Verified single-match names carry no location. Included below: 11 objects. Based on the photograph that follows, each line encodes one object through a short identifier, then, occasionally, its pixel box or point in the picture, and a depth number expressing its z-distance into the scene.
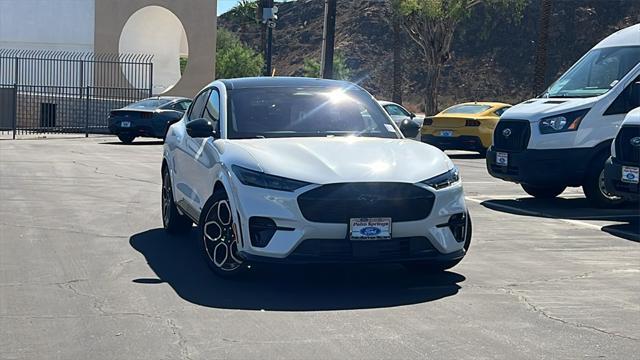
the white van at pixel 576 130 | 12.75
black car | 26.34
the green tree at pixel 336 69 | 63.97
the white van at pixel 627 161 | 10.87
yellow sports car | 22.16
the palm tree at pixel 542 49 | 35.00
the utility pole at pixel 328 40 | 31.84
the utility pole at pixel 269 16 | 30.70
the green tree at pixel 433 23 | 38.41
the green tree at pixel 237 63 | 61.78
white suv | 7.06
